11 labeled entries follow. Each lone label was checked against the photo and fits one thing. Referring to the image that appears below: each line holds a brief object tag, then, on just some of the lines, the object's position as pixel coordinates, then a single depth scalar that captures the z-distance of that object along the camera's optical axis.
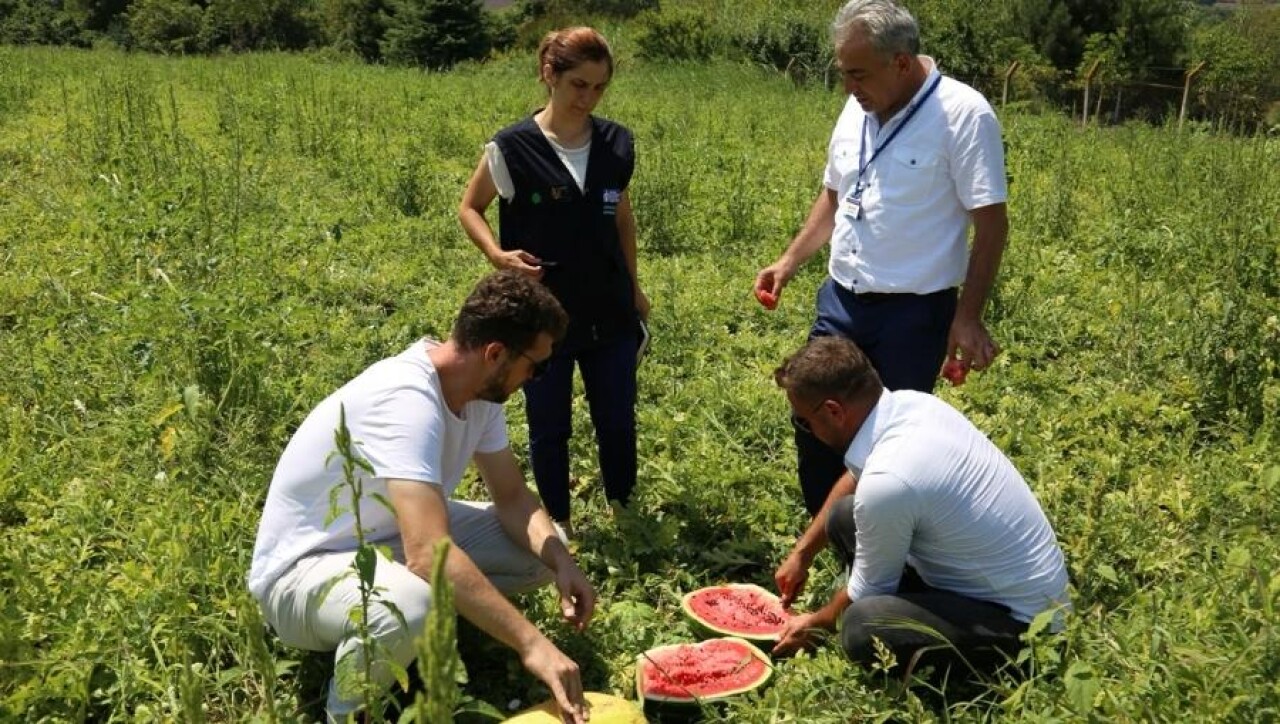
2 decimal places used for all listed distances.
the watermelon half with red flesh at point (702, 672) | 2.94
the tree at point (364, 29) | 42.22
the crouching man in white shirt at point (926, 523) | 2.76
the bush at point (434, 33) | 35.62
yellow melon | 2.62
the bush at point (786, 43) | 24.38
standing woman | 3.57
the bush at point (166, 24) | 47.12
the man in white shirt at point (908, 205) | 3.13
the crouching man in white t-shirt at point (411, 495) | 2.63
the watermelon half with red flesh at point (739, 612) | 3.30
